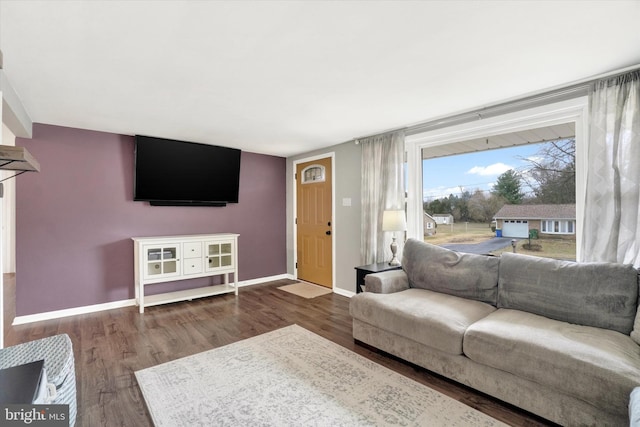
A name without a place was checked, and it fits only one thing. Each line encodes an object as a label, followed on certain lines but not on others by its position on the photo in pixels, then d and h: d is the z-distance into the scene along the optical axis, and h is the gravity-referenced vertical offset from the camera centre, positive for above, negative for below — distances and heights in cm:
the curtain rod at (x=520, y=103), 239 +102
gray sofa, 161 -77
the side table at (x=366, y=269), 337 -63
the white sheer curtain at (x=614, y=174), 218 +29
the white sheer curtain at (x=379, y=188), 372 +31
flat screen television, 396 +57
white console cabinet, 377 -65
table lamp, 345 -9
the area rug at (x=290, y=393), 181 -123
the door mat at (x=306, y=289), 444 -119
